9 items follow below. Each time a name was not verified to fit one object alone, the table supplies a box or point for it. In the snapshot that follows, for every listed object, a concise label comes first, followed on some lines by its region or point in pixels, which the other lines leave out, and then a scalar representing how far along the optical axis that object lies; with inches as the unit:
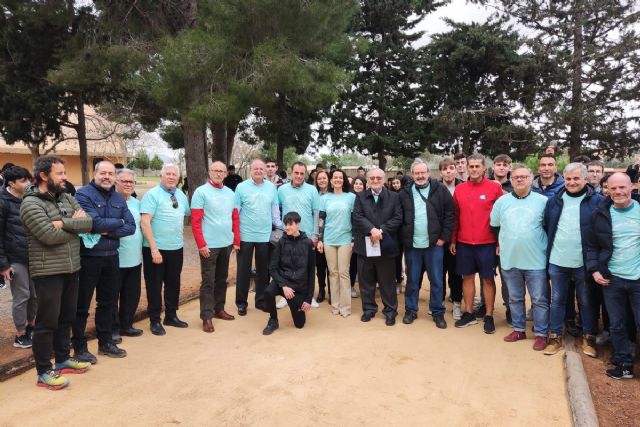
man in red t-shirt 186.5
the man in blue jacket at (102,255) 148.8
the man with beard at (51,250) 126.6
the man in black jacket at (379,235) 196.9
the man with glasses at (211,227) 190.2
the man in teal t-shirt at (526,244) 169.9
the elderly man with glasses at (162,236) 177.5
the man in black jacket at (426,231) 192.7
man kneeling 191.9
